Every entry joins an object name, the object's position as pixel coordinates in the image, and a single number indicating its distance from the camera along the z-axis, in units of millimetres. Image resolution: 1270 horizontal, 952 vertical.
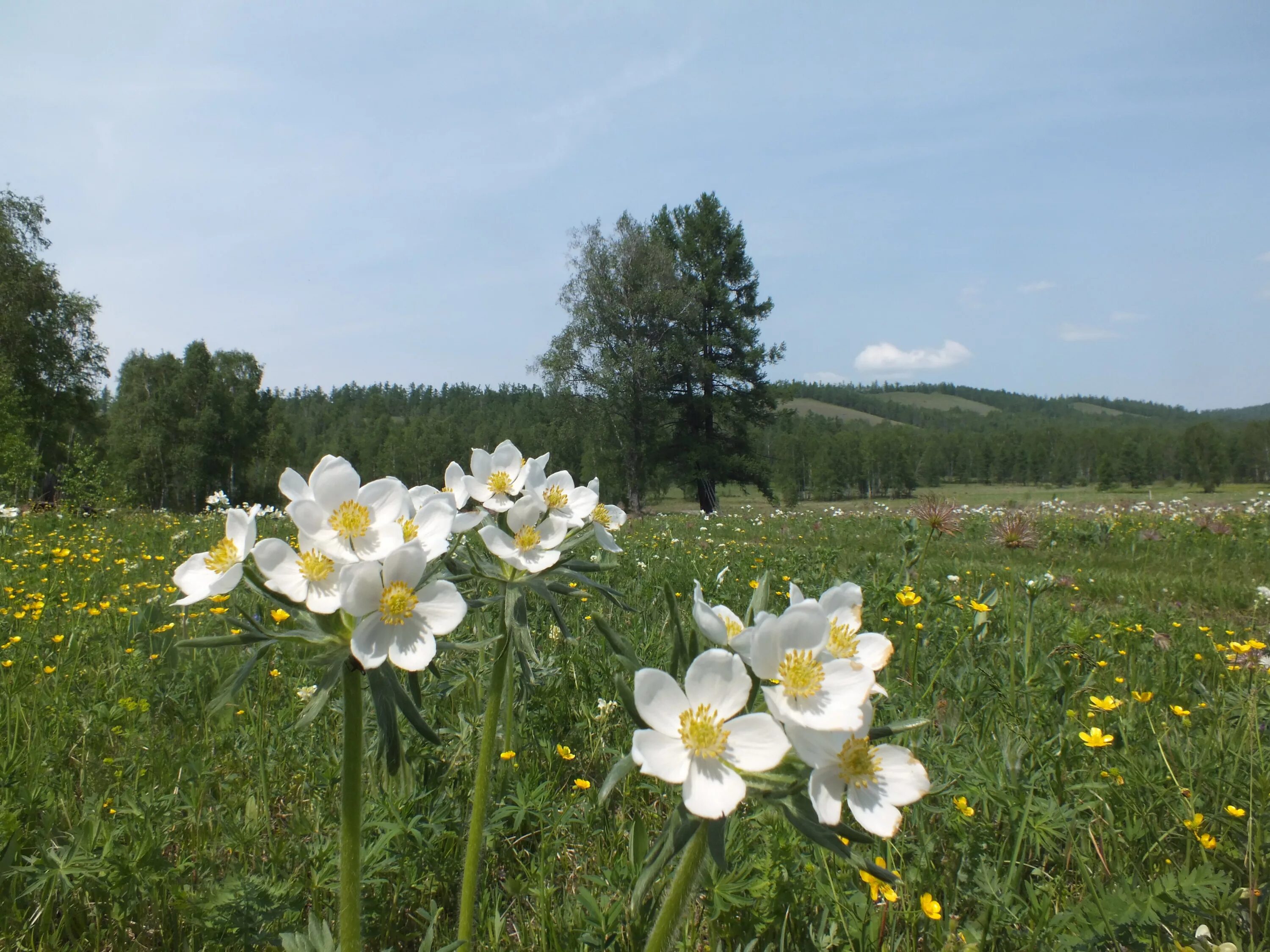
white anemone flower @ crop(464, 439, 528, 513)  333
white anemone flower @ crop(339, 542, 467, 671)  252
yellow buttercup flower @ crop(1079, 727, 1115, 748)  437
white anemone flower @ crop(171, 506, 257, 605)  271
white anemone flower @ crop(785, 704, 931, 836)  229
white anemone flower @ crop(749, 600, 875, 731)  234
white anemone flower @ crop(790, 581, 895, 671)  259
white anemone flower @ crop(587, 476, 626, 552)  356
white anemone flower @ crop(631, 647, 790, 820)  232
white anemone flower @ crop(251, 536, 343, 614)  260
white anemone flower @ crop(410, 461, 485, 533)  299
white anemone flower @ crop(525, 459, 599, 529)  333
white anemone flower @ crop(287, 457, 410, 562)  268
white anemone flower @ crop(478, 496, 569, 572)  317
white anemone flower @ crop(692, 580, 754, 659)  246
